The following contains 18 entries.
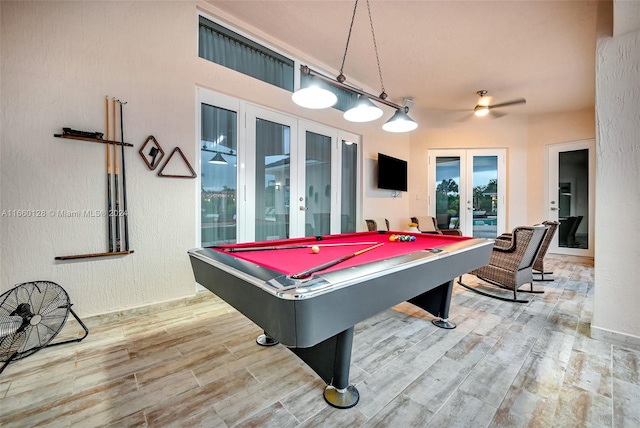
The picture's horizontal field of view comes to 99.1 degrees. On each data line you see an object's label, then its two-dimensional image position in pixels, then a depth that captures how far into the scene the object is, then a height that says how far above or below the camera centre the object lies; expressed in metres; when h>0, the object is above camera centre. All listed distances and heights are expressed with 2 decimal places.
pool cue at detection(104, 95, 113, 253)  2.34 +0.19
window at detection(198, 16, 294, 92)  2.99 +1.86
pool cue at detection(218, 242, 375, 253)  1.85 -0.27
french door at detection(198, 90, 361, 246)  3.08 +0.48
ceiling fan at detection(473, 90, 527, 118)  4.70 +1.86
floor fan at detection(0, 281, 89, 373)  1.78 -0.74
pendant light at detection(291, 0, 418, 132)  1.90 +0.84
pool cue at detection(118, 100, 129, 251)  2.40 +0.07
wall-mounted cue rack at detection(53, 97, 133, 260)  2.34 +0.07
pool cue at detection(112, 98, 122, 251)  2.37 +0.17
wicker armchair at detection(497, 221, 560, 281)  3.29 -0.46
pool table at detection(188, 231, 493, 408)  0.96 -0.32
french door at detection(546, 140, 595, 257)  5.21 +0.30
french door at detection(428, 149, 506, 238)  5.76 +0.43
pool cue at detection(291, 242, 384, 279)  1.14 -0.27
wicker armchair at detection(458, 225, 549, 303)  2.82 -0.55
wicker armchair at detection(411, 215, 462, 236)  5.30 -0.31
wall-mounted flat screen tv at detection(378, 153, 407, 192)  5.03 +0.71
